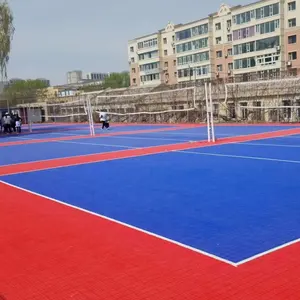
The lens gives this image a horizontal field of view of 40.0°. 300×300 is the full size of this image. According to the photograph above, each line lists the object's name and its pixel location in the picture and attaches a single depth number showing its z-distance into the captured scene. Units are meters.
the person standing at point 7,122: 29.78
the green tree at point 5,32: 27.31
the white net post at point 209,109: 15.94
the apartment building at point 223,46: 53.12
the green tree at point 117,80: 97.44
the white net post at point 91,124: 24.40
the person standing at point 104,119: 30.48
